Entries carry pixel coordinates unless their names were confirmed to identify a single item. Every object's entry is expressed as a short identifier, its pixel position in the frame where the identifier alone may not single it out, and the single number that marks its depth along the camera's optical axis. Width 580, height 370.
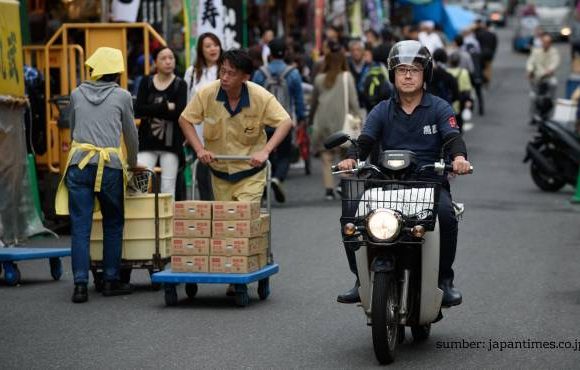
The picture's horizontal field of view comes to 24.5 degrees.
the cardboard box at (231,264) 9.78
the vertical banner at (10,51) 13.09
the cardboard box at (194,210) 9.92
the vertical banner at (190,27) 16.86
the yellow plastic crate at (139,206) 10.69
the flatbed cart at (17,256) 10.89
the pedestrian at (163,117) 12.22
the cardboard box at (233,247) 9.79
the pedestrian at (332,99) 17.17
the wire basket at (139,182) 10.78
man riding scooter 8.02
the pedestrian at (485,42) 35.44
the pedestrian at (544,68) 29.31
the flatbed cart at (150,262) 10.62
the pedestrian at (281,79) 17.31
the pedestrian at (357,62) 20.14
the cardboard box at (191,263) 9.87
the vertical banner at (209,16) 16.84
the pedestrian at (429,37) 29.61
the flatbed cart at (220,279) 9.70
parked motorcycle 18.41
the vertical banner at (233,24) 17.09
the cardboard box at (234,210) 9.85
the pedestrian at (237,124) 10.13
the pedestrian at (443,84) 19.73
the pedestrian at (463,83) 24.75
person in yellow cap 10.05
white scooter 7.41
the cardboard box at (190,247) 9.88
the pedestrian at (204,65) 13.21
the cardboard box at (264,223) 10.13
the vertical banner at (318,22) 26.86
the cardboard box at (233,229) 9.85
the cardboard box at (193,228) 9.92
